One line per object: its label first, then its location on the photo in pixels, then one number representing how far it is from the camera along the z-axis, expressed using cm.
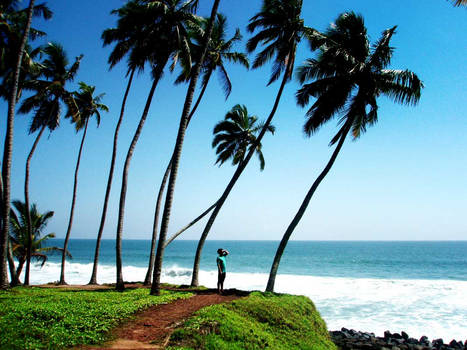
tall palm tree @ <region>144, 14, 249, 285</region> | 1720
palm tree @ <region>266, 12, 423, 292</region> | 1355
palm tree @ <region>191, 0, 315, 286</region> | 1470
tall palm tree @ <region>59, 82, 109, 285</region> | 2050
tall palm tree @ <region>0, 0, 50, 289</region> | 1124
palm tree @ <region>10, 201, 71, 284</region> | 1953
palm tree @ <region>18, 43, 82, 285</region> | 1805
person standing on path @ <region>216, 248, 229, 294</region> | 1199
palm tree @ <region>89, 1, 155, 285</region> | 1388
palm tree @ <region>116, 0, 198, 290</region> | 1328
